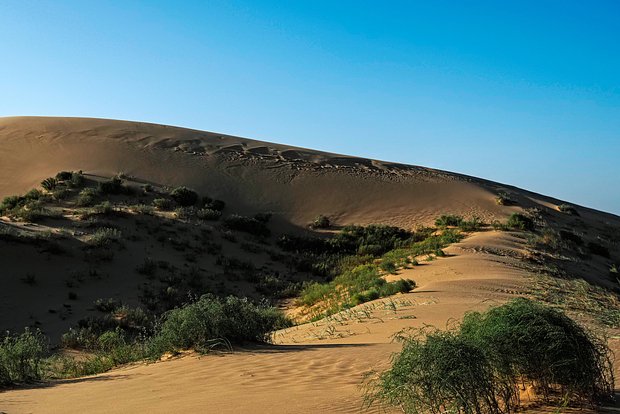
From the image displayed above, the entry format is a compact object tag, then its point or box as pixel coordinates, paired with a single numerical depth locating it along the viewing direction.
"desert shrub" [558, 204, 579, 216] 41.39
